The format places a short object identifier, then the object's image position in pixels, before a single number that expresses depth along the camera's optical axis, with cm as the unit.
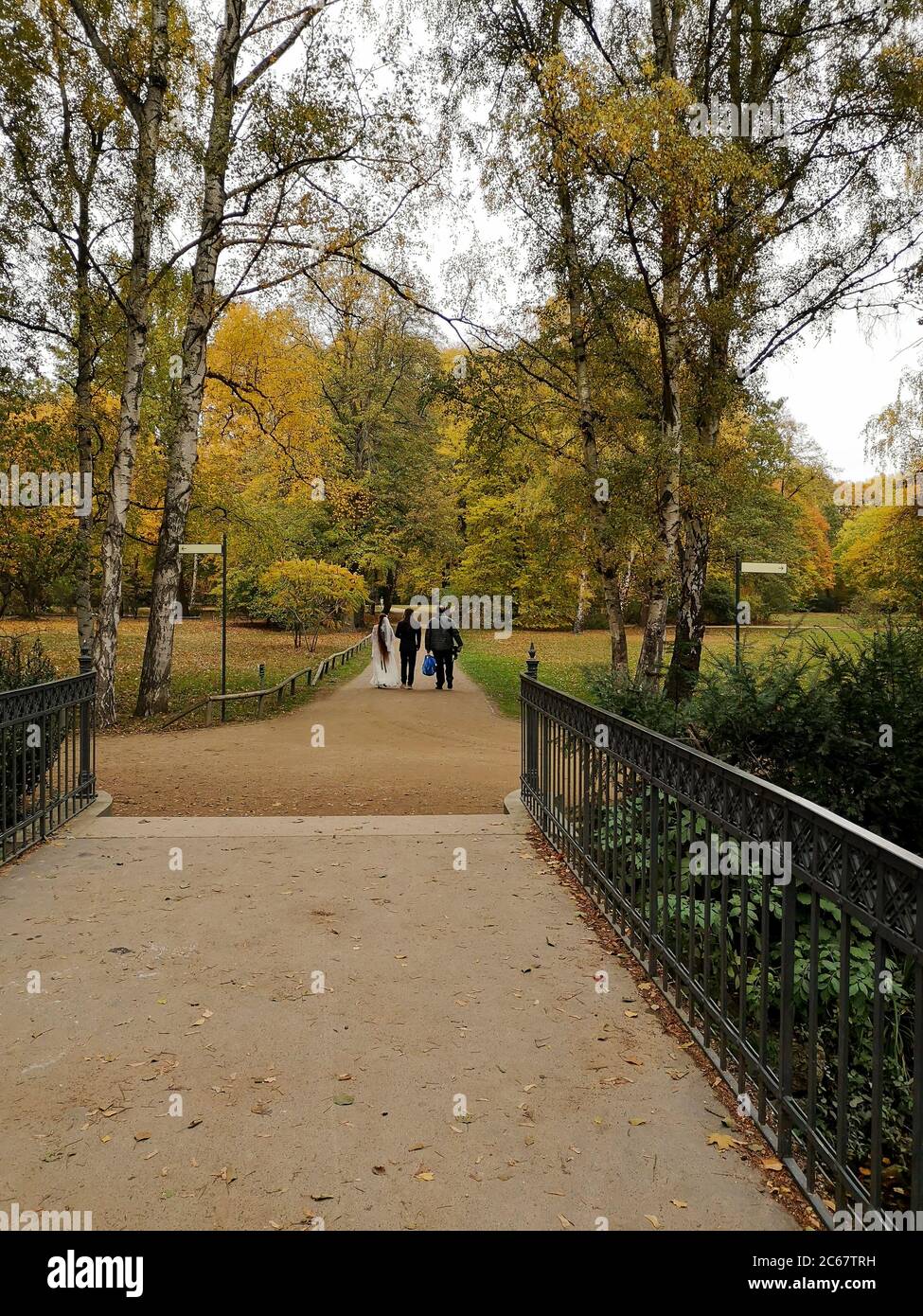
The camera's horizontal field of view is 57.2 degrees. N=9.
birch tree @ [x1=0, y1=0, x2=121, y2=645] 1338
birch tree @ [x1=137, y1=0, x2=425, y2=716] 1340
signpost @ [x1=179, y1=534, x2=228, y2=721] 1302
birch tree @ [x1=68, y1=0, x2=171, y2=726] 1305
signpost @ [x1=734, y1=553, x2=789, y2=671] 1217
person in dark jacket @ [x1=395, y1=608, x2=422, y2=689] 1923
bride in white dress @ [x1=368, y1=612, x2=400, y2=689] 1867
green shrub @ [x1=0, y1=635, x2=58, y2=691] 735
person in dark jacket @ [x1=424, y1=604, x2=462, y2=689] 1920
